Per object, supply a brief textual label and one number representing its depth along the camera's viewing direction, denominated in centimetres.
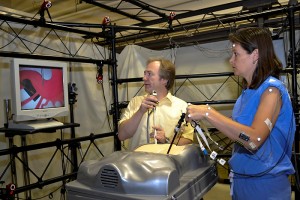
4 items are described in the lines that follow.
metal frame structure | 267
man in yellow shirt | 185
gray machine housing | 90
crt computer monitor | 219
